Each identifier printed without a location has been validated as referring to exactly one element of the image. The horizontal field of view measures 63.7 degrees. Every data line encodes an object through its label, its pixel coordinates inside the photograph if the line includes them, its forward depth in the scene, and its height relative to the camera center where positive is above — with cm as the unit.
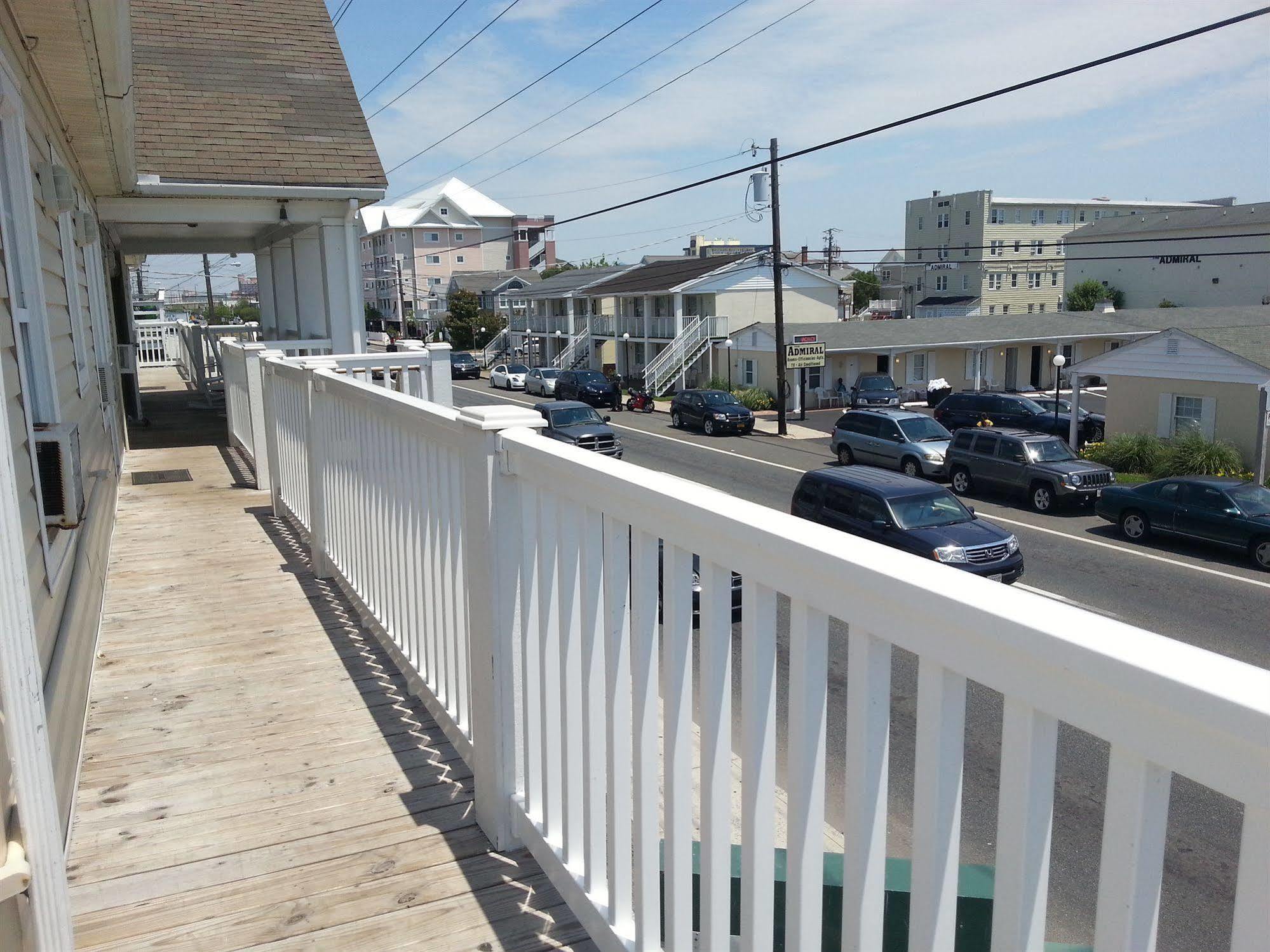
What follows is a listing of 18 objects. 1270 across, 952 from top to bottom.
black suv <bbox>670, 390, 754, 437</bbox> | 3275 -346
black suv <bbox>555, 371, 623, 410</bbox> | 4256 -342
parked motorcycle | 4162 -387
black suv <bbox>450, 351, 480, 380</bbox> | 5681 -321
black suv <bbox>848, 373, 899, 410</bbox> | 3791 -330
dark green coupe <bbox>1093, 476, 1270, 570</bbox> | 1614 -354
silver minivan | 2486 -347
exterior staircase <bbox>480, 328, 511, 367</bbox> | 6700 -274
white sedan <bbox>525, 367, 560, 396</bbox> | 4681 -337
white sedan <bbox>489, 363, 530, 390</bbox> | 5034 -335
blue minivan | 1380 -308
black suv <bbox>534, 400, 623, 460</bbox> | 2359 -290
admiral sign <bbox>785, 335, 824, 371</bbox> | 3597 -180
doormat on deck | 971 -157
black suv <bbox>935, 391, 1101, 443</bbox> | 3058 -348
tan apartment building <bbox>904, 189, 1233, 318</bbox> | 7150 +366
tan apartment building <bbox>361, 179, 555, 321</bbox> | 8669 +576
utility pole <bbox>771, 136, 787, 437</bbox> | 3066 -3
